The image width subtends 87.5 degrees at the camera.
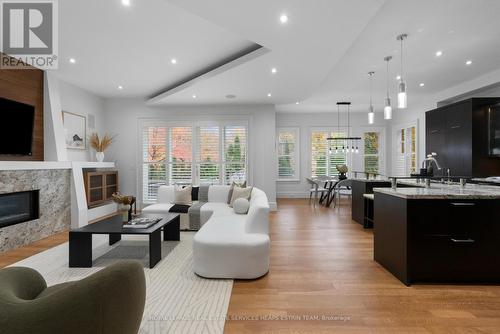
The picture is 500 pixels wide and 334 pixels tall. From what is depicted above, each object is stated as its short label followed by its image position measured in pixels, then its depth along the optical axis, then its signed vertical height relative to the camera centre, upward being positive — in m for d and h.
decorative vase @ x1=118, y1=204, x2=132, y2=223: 3.55 -0.63
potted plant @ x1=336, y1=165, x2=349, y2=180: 7.70 -0.12
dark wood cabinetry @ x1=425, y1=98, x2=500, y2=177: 4.96 +0.52
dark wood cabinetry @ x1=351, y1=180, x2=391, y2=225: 4.95 -0.53
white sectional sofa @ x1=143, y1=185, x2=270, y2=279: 2.74 -0.88
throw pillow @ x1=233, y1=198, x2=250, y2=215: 4.30 -0.66
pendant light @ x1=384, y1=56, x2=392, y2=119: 3.68 +0.80
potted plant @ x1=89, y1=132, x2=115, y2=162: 6.20 +0.53
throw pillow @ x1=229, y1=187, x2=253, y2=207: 4.96 -0.52
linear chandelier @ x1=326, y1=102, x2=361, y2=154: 9.14 +0.86
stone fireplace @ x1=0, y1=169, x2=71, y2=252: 3.78 -0.63
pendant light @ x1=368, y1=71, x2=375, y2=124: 4.51 +0.86
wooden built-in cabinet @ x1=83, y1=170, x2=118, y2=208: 5.54 -0.45
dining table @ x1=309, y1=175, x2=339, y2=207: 7.39 -0.61
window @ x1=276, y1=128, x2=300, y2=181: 9.32 +0.56
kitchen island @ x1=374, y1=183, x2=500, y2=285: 2.57 -0.71
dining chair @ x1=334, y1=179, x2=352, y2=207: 6.80 -0.51
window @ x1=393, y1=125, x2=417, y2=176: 7.90 +0.46
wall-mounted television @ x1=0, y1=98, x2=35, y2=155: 3.91 +0.62
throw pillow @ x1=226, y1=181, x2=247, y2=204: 5.21 -0.46
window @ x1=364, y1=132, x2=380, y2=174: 9.30 +0.54
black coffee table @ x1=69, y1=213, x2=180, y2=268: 3.05 -0.89
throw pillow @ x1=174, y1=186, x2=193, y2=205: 5.14 -0.59
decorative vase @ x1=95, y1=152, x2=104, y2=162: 6.20 +0.25
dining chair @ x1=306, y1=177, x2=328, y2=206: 7.66 -0.64
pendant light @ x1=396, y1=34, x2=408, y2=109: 3.05 +0.82
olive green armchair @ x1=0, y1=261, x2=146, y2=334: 1.12 -0.64
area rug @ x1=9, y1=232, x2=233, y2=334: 2.01 -1.20
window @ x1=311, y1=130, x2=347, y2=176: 9.28 +0.34
